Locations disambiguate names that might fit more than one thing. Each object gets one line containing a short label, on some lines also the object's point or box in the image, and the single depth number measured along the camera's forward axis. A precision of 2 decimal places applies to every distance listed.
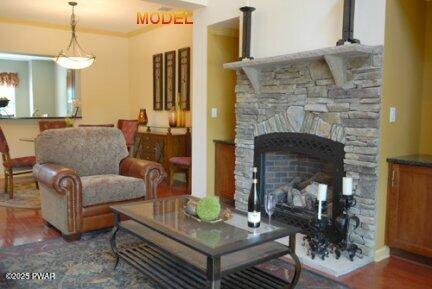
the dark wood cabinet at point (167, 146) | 5.68
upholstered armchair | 3.30
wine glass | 2.51
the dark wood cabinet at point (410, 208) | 2.85
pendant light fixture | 5.43
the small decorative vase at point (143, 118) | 6.73
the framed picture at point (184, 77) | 5.86
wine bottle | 2.31
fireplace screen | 3.62
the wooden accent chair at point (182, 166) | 5.14
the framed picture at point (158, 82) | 6.46
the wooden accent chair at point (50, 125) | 5.78
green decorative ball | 2.44
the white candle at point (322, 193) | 2.93
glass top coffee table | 2.07
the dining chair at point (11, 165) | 4.89
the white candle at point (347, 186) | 2.91
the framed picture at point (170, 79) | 6.17
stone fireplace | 2.92
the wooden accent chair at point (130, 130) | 5.94
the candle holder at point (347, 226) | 2.93
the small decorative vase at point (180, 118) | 5.90
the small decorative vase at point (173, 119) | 5.90
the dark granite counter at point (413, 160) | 2.81
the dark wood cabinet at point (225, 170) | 4.43
